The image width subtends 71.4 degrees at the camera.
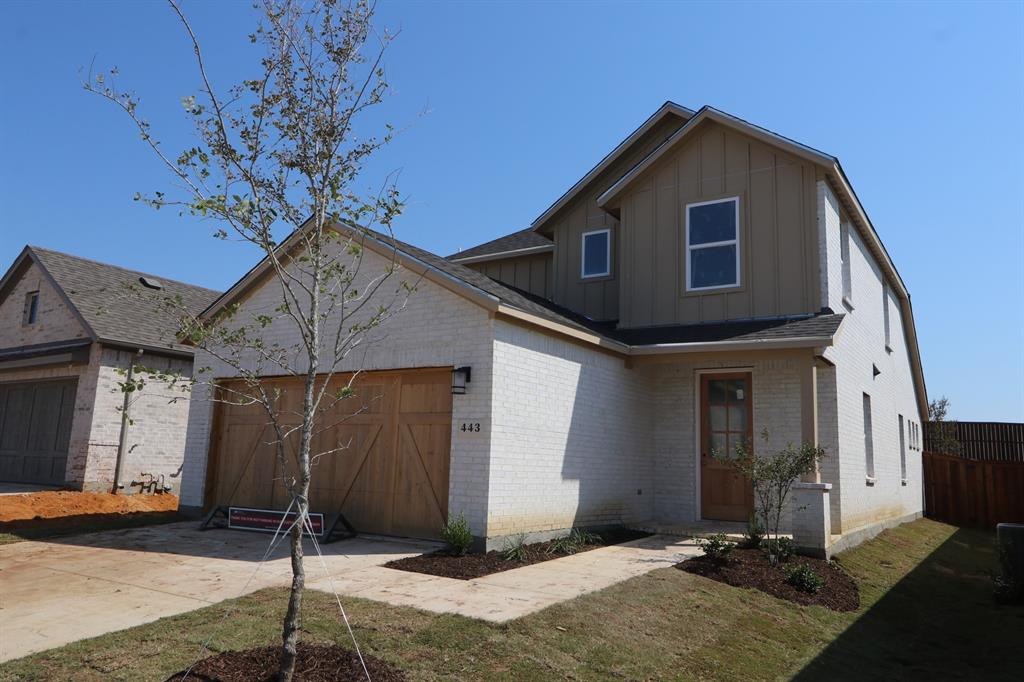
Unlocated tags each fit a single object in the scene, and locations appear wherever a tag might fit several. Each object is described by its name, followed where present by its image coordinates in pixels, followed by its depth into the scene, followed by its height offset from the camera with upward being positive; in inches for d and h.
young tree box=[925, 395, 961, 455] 854.5 +32.3
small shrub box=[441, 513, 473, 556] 346.0 -44.7
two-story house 382.6 +49.6
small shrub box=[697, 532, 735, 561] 350.3 -46.3
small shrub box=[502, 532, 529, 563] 345.7 -50.5
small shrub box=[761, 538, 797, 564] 360.8 -47.1
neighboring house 648.4 +46.1
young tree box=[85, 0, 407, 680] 180.2 +71.5
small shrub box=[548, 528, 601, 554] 378.0 -50.8
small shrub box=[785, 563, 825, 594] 327.6 -55.7
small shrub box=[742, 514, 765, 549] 379.9 -42.1
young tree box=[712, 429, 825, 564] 365.1 -6.1
